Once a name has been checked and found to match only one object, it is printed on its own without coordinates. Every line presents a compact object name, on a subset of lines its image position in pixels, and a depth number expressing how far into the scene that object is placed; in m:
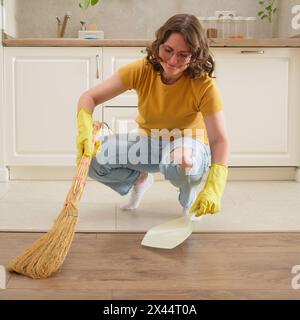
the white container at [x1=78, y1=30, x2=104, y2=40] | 3.12
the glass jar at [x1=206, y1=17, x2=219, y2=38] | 3.26
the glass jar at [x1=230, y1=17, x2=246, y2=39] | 3.45
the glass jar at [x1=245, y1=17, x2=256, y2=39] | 3.45
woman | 1.68
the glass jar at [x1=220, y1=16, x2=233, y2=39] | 3.43
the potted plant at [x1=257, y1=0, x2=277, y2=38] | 3.39
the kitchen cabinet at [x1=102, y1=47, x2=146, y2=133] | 2.90
